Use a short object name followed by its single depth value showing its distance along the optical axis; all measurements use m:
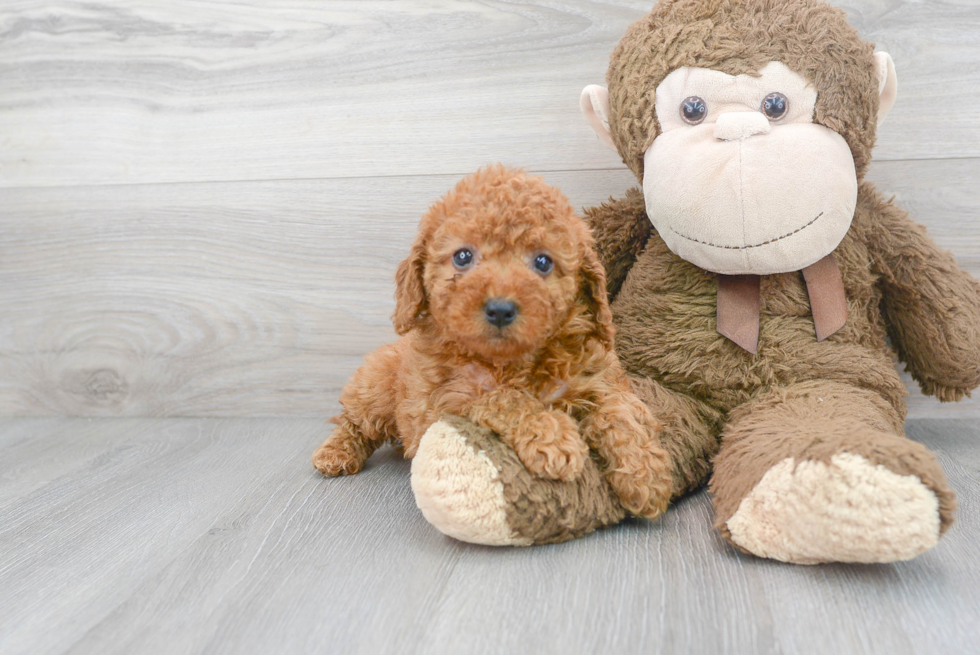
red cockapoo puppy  0.84
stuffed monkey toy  0.84
